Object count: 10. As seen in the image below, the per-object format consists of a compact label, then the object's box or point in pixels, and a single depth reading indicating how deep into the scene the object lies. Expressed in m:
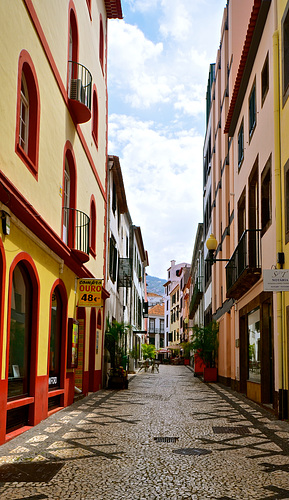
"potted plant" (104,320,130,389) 21.20
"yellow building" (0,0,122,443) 9.20
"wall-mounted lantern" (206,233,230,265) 19.05
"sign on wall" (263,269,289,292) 9.82
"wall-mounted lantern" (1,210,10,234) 8.72
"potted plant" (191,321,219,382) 26.64
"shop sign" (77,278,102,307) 15.77
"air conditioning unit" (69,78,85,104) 14.38
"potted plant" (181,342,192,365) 26.69
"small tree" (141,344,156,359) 51.62
